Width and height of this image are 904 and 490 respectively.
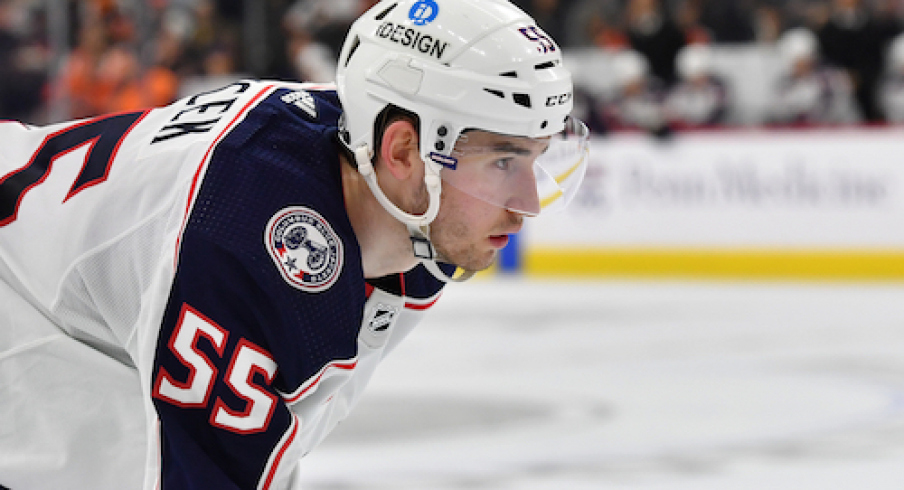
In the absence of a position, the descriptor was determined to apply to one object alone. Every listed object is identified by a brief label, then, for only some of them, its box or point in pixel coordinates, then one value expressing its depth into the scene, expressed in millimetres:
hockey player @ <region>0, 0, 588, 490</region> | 3551
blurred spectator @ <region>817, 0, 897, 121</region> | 19594
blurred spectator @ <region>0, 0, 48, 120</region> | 18844
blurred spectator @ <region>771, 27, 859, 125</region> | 19375
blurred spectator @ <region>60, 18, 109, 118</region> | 19156
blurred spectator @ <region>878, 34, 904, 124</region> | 19344
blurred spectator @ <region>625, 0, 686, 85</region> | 20547
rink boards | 18375
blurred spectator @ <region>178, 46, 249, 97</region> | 22016
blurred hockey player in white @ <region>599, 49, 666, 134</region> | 20094
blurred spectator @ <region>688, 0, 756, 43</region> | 21062
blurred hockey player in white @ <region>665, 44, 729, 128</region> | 19969
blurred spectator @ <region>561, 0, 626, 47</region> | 21797
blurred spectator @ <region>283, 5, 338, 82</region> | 21859
